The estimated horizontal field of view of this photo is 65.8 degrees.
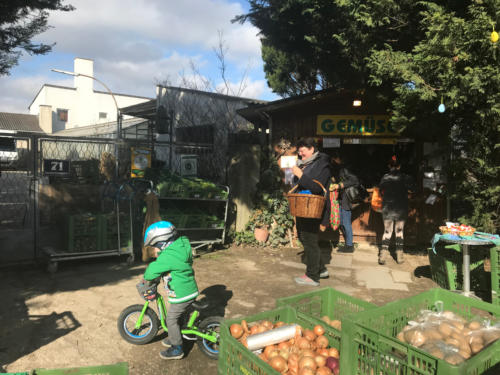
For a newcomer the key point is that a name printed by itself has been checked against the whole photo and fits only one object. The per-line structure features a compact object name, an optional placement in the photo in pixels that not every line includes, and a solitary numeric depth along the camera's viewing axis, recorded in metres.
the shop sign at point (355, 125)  8.42
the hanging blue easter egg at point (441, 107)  5.45
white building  40.25
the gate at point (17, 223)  6.25
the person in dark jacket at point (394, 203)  6.93
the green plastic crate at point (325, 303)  2.93
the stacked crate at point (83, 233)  6.38
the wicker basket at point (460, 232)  4.84
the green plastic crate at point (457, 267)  5.15
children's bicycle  3.53
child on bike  3.46
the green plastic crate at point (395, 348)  1.82
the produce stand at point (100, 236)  6.35
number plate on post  6.52
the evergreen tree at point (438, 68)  5.12
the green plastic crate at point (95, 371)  1.69
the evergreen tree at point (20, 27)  6.37
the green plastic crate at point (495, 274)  4.41
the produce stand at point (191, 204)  7.30
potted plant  8.40
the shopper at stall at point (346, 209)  7.78
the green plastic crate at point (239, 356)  2.04
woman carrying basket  5.34
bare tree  14.87
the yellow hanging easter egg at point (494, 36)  4.76
